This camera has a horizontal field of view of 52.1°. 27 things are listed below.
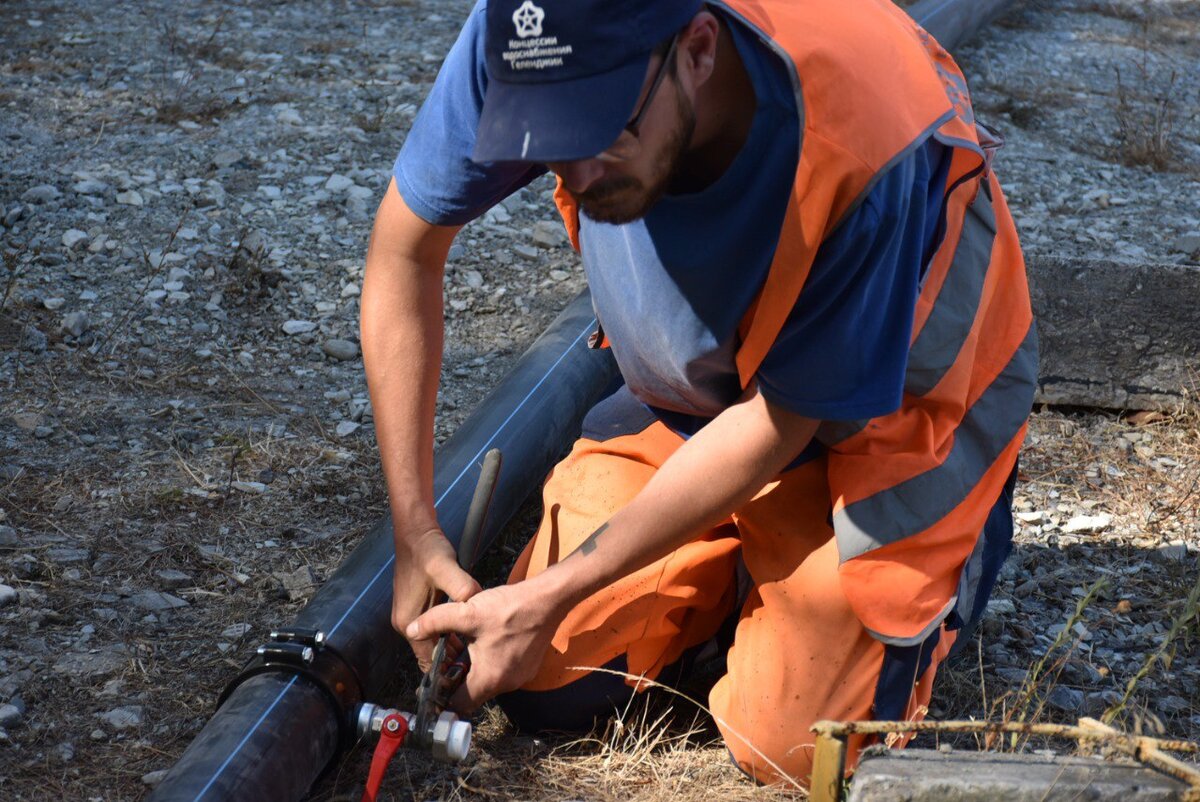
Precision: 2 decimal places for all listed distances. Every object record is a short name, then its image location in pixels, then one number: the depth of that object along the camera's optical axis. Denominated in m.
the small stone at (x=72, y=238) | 3.79
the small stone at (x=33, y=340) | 3.32
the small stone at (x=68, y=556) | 2.58
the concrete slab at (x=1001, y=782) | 1.59
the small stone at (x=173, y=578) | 2.58
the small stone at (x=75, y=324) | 3.38
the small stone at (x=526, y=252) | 4.09
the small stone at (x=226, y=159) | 4.32
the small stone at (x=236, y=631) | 2.47
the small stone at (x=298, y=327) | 3.56
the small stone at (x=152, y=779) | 2.11
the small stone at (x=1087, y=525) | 3.00
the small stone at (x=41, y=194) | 3.97
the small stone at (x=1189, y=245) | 4.35
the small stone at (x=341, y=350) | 3.48
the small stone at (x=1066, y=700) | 2.45
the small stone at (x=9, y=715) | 2.18
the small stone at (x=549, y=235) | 4.18
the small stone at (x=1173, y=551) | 2.90
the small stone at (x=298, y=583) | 2.59
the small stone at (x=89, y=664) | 2.33
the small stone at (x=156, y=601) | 2.51
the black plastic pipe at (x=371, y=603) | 1.91
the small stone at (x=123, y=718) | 2.23
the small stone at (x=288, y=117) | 4.70
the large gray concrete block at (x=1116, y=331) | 3.34
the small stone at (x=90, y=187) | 4.05
